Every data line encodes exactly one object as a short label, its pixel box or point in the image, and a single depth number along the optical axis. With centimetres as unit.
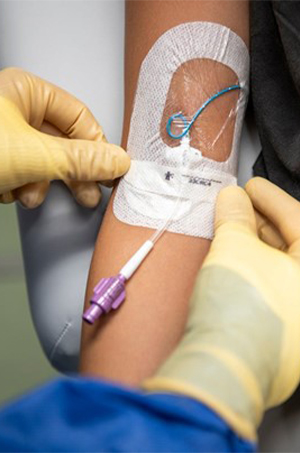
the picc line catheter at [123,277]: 45
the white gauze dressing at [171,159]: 48
